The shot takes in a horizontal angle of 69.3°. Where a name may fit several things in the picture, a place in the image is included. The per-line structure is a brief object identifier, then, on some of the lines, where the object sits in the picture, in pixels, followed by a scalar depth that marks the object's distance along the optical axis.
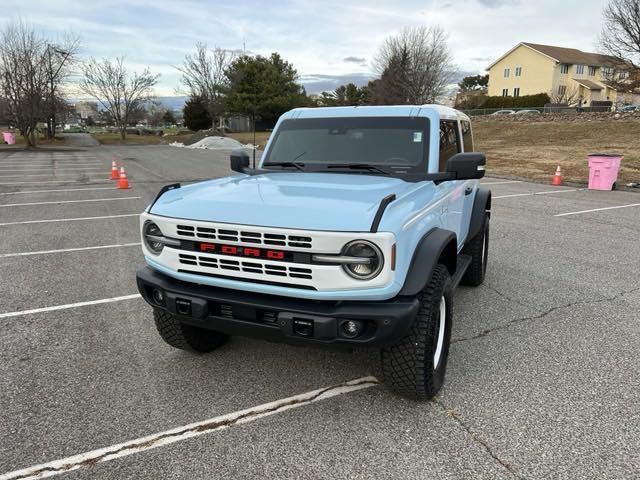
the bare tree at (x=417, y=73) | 41.38
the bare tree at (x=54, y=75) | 33.19
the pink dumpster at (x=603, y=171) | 12.65
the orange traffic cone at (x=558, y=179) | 13.81
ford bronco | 2.42
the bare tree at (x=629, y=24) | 28.75
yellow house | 60.44
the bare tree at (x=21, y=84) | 30.09
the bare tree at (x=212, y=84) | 50.16
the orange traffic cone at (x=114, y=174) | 15.00
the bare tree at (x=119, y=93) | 45.53
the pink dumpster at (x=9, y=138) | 35.88
